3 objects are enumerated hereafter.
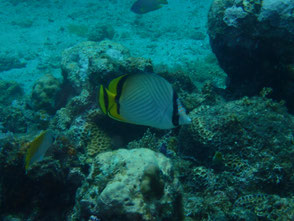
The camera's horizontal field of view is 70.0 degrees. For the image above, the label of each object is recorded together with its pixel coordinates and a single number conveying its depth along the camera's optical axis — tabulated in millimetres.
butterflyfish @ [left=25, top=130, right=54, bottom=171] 2831
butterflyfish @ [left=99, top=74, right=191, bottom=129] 1676
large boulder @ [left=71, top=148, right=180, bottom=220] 2188
